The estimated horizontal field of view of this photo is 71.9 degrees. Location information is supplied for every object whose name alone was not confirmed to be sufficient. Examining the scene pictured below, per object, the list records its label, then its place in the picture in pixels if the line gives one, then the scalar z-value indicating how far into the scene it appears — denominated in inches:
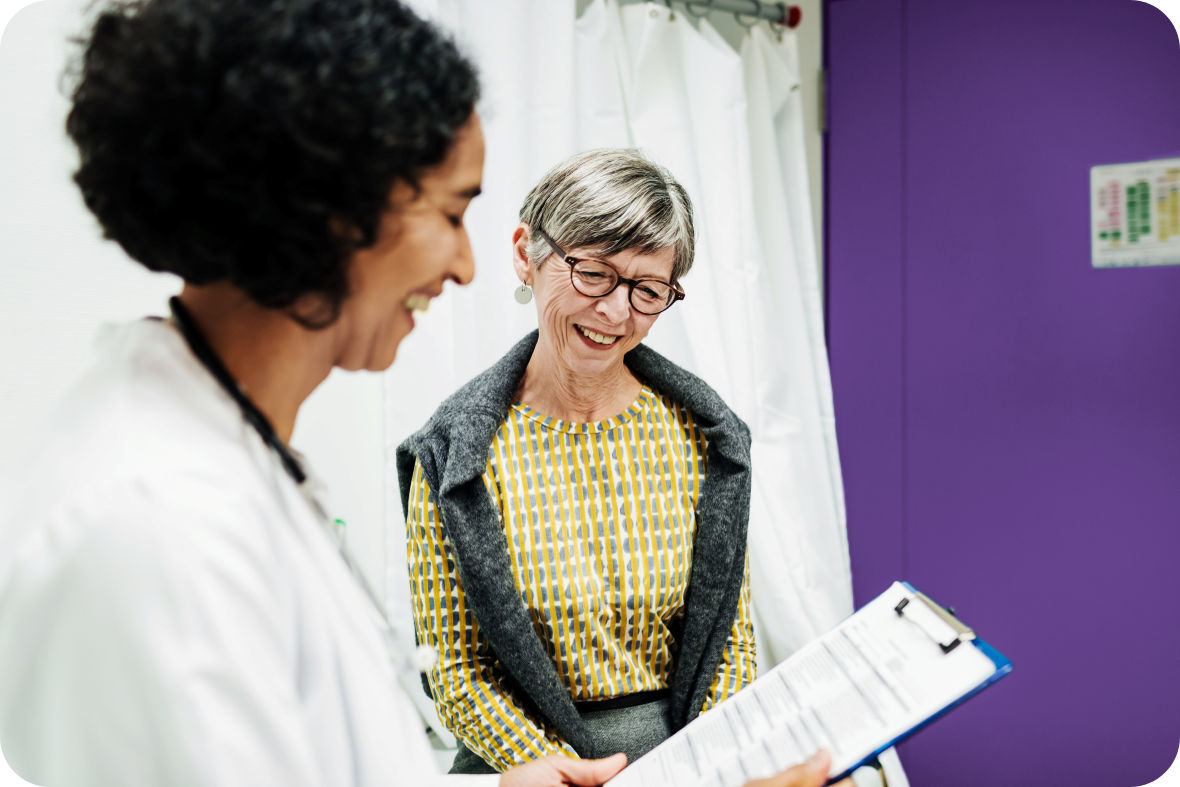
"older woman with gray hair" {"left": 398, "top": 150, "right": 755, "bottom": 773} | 42.4
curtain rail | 73.2
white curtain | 61.3
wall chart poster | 67.2
